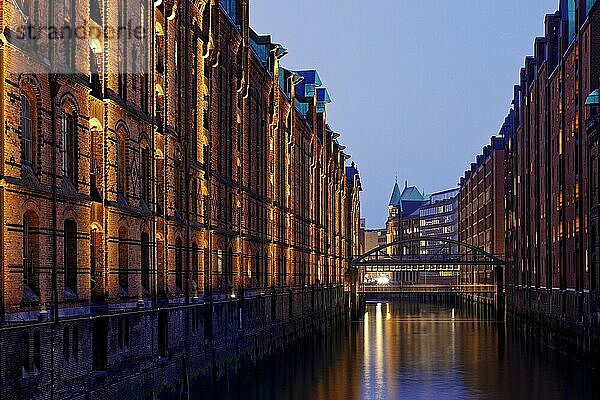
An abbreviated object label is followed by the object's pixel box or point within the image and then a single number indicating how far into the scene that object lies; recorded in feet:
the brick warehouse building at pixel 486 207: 383.86
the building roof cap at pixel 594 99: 159.94
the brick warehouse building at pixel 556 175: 182.60
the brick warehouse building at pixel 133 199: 69.67
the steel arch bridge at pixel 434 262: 329.31
